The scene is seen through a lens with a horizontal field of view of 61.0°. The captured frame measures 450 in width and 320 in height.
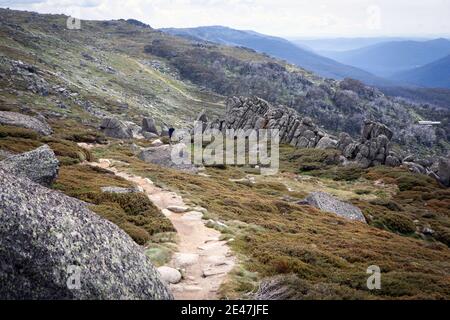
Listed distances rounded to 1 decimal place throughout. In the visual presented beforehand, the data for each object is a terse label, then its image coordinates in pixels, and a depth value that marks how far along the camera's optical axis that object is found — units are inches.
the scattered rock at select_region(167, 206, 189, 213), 965.2
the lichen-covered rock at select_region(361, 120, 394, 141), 2938.0
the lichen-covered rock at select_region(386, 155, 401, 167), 2659.9
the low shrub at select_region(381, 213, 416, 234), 1523.9
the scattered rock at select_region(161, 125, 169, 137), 3435.3
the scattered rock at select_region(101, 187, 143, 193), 958.4
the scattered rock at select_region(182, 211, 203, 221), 916.6
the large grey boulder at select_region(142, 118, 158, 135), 3267.7
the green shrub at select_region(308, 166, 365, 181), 2440.9
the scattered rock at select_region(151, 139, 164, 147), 2404.0
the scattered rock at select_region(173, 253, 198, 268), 635.5
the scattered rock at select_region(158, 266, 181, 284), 566.7
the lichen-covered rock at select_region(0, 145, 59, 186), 849.5
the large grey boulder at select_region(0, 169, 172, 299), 371.6
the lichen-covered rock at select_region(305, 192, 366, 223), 1445.6
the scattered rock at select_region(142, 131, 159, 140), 3042.3
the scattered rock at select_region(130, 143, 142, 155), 2075.5
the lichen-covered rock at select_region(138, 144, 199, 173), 1808.6
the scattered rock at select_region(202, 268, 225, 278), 603.9
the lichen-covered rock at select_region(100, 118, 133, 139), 2755.9
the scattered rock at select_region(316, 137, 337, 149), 3171.8
